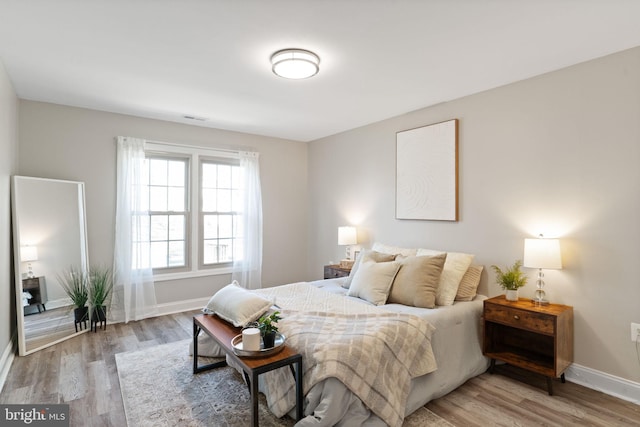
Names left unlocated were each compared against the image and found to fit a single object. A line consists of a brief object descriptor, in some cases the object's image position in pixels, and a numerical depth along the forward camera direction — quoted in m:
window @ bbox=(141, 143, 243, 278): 4.41
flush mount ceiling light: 2.46
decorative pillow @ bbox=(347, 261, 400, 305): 2.88
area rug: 2.16
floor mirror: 3.25
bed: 1.90
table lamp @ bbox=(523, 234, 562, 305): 2.52
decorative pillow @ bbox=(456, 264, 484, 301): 3.02
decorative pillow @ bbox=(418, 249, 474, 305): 2.88
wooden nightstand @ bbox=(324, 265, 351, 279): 4.11
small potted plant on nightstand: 2.75
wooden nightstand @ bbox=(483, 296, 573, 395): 2.45
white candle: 1.98
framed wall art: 3.48
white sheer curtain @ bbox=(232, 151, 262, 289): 4.98
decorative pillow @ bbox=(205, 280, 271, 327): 2.41
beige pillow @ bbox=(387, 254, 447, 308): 2.78
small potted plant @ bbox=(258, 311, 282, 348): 2.04
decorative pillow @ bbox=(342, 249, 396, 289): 3.28
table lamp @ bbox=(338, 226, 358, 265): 4.43
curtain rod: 4.33
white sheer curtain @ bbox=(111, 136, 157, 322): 4.06
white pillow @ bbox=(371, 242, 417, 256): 3.59
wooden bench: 1.85
